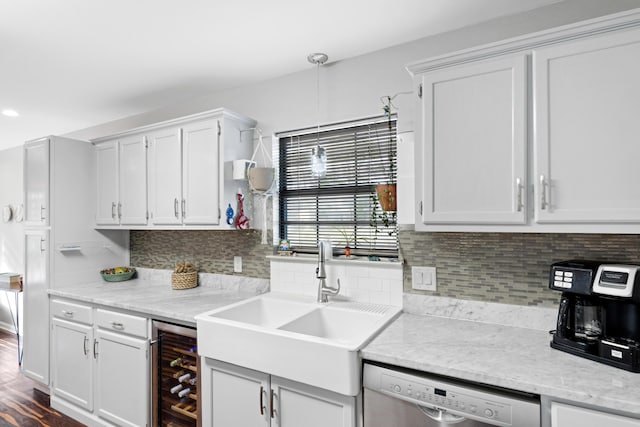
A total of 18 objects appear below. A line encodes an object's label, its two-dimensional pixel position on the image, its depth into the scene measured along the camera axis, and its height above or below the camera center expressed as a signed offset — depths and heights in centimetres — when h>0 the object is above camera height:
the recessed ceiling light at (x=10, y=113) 328 +97
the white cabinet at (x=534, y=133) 132 +33
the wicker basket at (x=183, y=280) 275 -51
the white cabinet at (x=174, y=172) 243 +33
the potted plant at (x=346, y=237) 238 -16
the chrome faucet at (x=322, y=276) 216 -38
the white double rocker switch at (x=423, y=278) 197 -36
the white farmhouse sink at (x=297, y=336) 146 -60
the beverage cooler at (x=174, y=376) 206 -98
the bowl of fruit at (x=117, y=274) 307 -51
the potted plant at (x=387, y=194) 205 +12
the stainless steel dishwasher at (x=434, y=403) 120 -69
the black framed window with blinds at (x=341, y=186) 225 +19
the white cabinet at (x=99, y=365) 224 -104
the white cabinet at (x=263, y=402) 151 -87
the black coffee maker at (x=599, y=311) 125 -38
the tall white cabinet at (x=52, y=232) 285 -14
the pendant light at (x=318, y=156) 223 +37
